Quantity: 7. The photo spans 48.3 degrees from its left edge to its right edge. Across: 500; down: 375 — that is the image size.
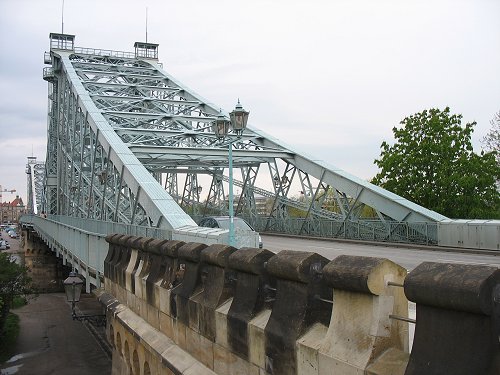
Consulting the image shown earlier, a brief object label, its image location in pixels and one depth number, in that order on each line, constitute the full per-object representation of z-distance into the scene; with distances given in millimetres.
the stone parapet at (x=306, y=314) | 3238
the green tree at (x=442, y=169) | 27562
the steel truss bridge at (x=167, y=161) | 21094
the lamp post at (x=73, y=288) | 13656
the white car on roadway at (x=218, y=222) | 18966
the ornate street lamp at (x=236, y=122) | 14492
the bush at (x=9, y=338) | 28336
